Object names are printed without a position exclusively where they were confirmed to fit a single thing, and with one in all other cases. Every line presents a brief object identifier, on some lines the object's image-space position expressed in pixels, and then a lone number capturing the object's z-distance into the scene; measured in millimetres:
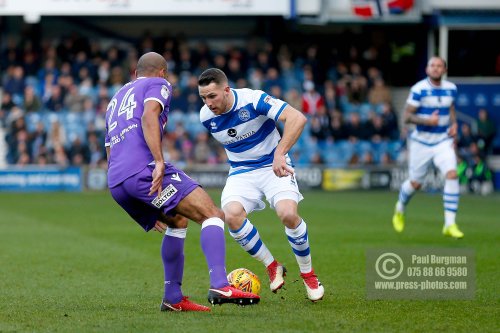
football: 17750
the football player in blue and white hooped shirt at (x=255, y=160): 17391
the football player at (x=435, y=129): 29687
